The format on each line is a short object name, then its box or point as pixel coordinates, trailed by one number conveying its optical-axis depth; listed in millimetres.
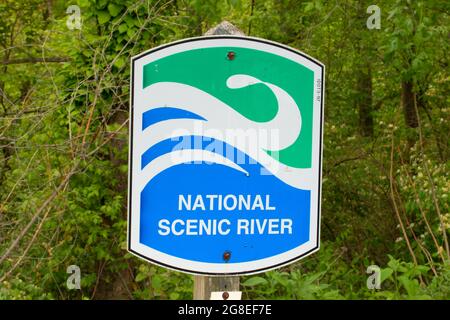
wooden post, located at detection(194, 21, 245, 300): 4822
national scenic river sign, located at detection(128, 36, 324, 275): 4624
